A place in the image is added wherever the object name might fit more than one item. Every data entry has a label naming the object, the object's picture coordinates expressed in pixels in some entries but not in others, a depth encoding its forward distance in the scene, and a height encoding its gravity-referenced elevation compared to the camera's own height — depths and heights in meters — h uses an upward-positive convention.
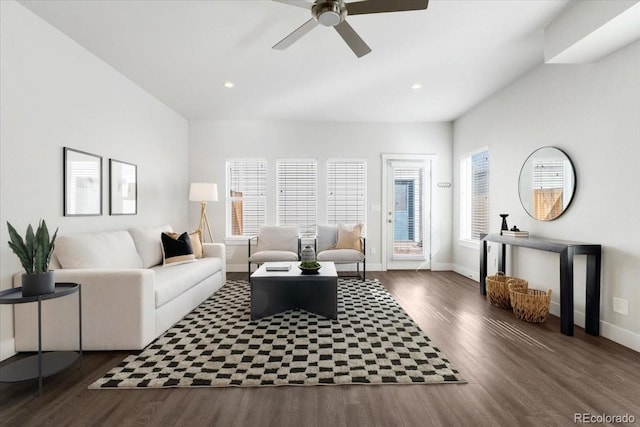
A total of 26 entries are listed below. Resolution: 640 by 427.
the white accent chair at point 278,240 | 4.84 -0.42
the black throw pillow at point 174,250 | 3.57 -0.43
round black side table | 1.84 -0.99
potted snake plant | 1.92 -0.30
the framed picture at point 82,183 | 2.81 +0.29
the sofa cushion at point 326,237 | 5.10 -0.38
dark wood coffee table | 2.98 -0.80
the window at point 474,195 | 4.60 +0.31
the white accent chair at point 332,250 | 4.55 -0.56
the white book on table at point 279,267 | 3.31 -0.59
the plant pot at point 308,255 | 3.24 -0.44
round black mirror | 3.03 +0.33
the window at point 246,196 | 5.49 +0.31
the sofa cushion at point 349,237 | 4.84 -0.37
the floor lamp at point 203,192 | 4.65 +0.32
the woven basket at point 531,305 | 2.89 -0.87
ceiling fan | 1.97 +1.35
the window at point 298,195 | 5.48 +0.33
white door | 5.51 +0.00
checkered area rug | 1.98 -1.06
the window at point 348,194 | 5.50 +0.36
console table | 2.64 -0.61
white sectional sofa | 2.32 -0.74
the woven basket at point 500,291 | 3.36 -0.84
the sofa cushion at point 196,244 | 4.03 -0.40
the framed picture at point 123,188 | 3.45 +0.30
